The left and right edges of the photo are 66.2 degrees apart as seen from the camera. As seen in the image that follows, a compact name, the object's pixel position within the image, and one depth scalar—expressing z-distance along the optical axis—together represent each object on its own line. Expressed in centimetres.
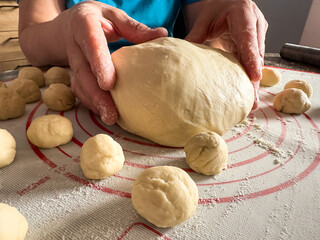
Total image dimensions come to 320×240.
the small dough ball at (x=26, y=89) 39
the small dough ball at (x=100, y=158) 25
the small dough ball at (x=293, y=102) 38
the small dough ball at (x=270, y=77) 47
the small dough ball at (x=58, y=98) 37
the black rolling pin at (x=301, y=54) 59
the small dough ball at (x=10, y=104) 34
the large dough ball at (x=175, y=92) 28
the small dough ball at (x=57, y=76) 45
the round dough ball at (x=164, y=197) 20
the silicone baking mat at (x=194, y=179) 21
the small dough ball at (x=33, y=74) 44
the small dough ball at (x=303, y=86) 44
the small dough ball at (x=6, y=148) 26
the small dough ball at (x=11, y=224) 17
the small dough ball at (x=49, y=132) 29
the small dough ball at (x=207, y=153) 26
